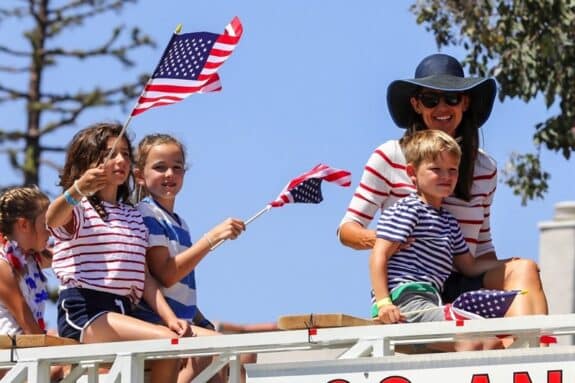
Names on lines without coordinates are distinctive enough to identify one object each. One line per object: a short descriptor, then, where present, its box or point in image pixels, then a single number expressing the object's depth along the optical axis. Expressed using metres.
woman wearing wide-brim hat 16.62
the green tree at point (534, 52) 30.89
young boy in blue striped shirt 15.64
